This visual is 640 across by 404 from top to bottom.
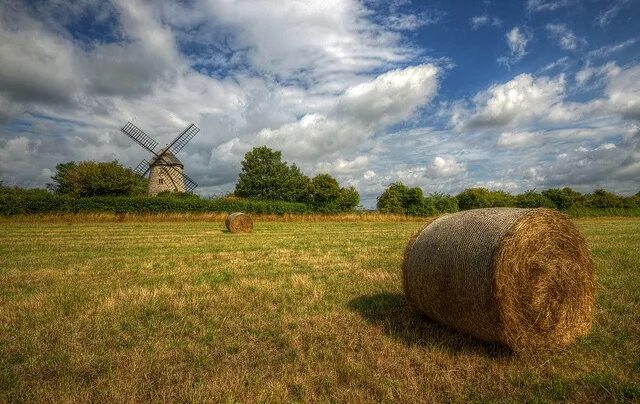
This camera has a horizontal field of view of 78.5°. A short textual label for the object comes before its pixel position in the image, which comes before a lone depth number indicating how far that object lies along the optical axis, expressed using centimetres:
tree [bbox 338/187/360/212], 6431
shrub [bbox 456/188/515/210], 7452
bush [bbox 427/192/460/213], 6138
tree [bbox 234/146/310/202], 7338
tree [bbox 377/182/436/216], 5822
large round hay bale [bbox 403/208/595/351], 559
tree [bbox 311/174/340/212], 6406
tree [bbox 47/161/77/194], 6873
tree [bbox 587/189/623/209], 7544
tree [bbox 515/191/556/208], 6775
